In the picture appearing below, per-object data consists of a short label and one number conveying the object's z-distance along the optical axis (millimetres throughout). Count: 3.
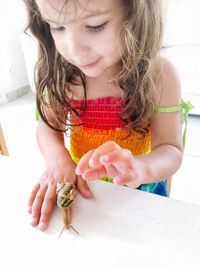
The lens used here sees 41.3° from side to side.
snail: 416
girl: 425
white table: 367
